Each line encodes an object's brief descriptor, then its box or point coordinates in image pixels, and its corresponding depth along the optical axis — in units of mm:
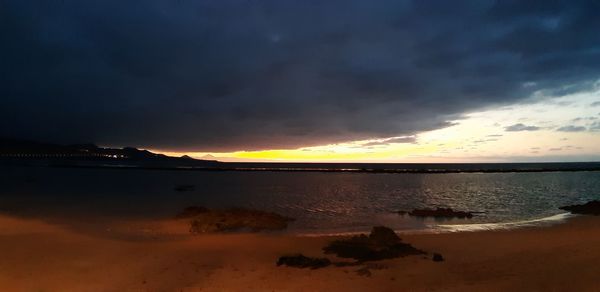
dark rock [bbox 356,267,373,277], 12664
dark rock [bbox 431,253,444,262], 14648
